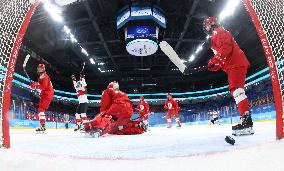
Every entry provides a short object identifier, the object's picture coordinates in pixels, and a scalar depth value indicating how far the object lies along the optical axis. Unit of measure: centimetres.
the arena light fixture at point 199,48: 1355
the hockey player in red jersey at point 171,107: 799
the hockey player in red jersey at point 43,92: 441
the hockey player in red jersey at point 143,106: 787
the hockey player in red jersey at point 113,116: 289
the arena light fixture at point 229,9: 874
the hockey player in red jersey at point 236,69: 213
